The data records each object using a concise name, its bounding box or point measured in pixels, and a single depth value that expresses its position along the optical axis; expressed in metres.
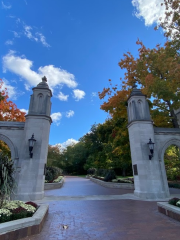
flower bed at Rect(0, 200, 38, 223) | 3.98
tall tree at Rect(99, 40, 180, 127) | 9.47
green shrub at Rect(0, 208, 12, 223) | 3.88
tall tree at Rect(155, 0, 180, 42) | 8.75
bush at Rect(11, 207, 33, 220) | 4.14
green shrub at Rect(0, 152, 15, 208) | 4.61
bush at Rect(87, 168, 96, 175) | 36.83
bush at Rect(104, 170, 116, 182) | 17.61
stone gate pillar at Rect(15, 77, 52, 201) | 8.76
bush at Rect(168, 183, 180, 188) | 14.49
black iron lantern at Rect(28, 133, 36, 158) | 8.99
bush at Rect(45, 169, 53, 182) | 17.14
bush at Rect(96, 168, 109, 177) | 23.38
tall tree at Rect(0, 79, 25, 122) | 14.52
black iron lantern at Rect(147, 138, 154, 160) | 9.48
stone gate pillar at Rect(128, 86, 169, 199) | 9.24
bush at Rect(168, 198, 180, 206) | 5.83
